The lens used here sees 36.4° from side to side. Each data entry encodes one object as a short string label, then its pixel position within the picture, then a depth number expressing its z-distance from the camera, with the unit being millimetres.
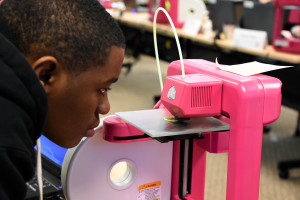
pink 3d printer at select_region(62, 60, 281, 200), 876
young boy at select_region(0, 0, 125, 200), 631
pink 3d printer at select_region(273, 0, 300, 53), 2633
